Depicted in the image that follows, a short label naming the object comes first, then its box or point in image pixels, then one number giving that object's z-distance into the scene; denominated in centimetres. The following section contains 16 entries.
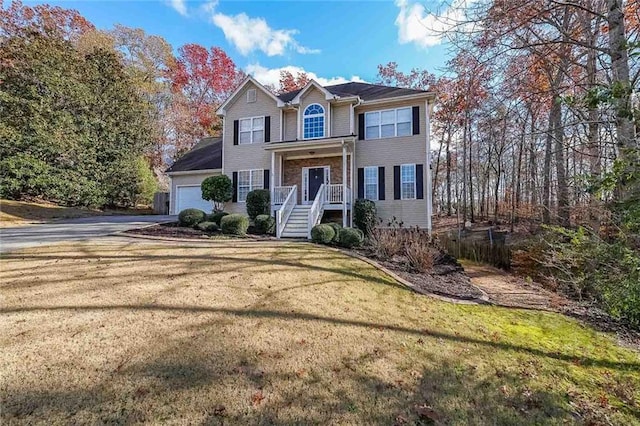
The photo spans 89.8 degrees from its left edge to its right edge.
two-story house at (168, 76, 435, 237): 1450
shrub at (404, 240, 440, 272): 891
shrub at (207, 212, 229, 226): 1373
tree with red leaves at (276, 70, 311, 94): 2945
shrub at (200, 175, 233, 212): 1603
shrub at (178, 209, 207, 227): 1334
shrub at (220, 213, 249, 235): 1238
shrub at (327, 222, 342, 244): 1159
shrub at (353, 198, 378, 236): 1419
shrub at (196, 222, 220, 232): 1280
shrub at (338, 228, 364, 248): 1132
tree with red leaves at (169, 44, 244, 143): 3125
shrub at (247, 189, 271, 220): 1517
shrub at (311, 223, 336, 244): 1121
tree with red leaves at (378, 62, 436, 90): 2714
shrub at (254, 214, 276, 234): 1344
